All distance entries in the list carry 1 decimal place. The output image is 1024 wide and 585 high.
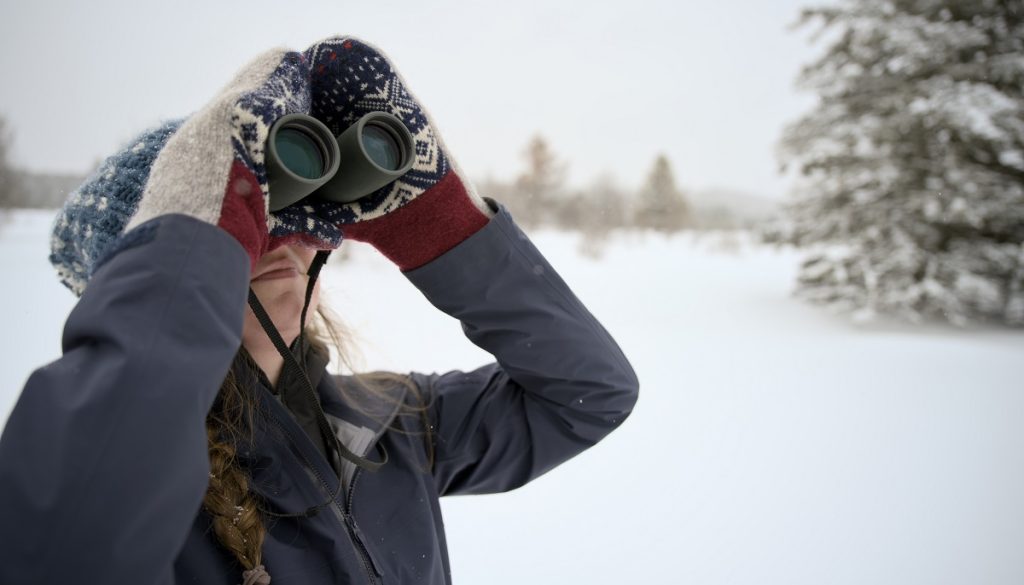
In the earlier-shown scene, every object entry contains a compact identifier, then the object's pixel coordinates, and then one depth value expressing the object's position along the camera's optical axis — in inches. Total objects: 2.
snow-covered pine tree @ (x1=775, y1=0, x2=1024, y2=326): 252.2
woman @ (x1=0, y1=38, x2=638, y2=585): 19.8
